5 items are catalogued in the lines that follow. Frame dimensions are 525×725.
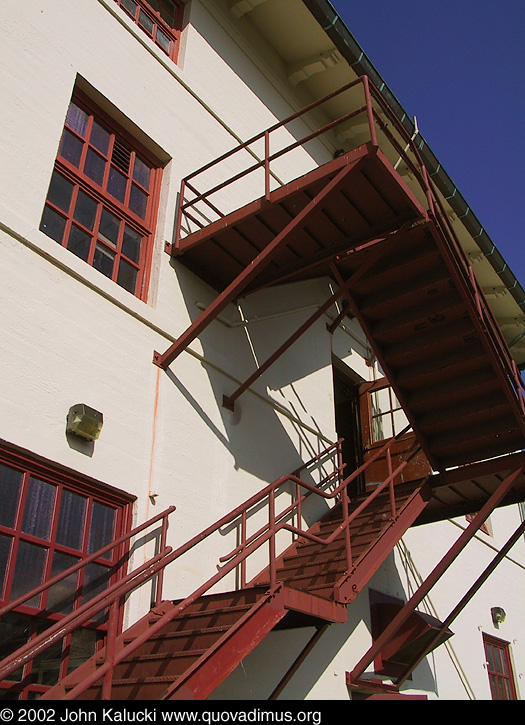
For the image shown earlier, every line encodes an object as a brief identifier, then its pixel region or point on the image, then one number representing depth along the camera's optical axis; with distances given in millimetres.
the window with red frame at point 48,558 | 4832
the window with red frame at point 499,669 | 11094
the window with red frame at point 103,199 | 6715
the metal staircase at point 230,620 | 4445
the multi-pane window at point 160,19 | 8797
